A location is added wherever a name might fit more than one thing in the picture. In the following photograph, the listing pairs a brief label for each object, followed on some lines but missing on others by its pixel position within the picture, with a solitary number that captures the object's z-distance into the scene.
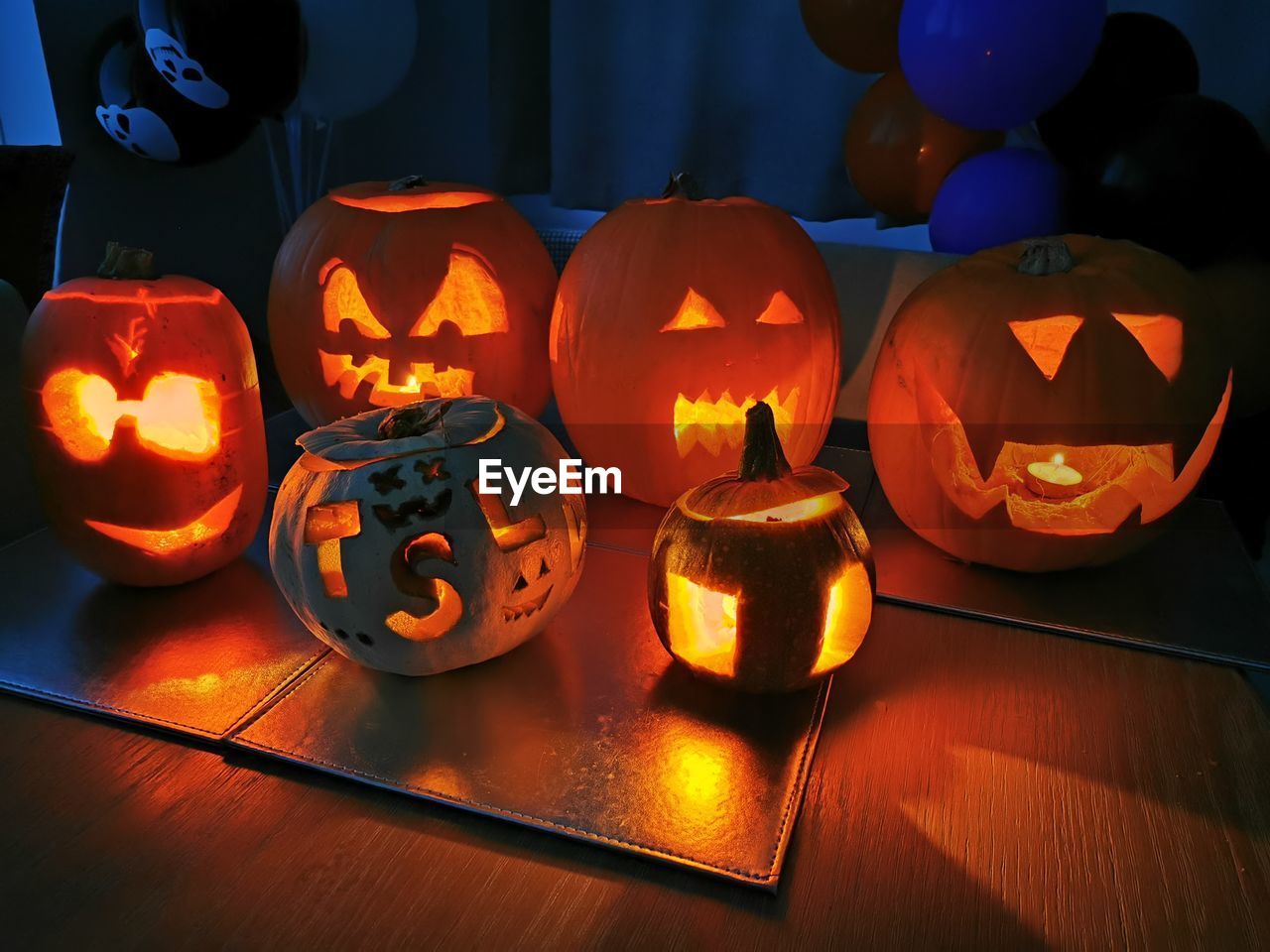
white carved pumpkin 0.85
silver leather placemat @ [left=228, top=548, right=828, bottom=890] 0.74
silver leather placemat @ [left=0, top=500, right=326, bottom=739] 0.89
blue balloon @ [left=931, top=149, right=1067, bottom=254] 1.54
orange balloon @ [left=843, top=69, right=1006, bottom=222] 1.78
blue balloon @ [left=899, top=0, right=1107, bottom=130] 1.36
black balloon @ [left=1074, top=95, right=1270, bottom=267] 1.35
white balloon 1.92
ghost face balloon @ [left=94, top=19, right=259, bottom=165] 1.87
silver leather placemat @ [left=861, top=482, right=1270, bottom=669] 1.00
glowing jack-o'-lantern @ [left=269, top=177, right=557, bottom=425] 1.33
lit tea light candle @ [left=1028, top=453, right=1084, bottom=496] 1.08
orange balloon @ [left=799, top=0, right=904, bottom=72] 1.70
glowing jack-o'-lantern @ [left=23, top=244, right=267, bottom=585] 0.99
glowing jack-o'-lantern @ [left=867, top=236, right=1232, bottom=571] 1.05
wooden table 0.66
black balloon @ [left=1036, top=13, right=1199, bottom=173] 1.49
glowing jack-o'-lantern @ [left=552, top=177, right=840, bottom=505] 1.20
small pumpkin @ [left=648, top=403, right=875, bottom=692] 0.85
